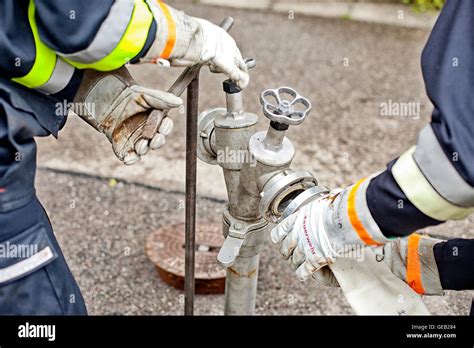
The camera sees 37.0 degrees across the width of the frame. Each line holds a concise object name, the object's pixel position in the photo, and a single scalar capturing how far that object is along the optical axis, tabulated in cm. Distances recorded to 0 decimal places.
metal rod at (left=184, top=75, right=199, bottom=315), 196
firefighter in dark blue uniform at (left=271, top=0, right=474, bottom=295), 151
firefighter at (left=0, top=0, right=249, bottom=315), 163
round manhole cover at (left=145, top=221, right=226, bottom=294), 276
